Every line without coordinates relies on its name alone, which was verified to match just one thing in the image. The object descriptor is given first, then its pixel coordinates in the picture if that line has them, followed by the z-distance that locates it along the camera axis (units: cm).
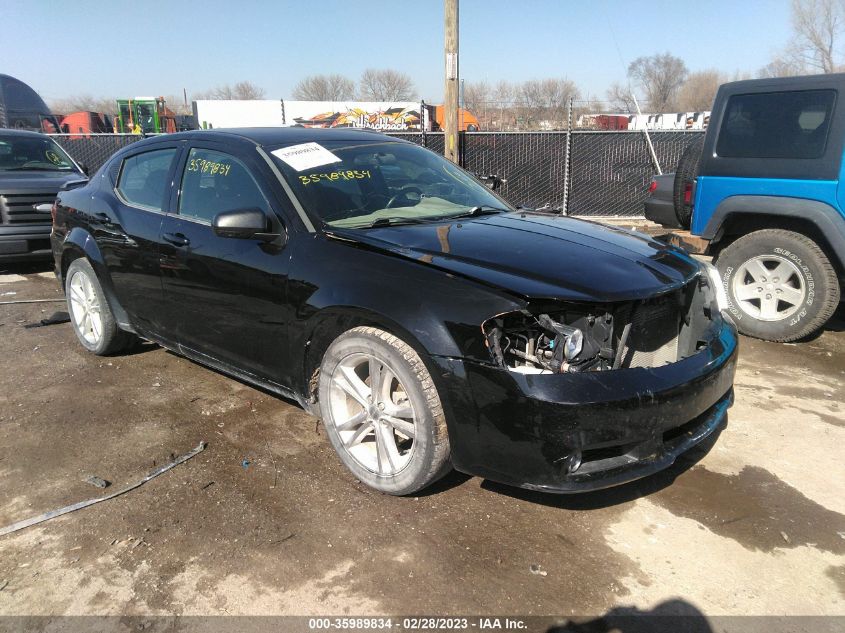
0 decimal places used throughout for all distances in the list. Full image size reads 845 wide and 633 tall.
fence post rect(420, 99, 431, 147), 1219
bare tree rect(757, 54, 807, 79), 4079
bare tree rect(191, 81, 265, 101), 7839
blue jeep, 483
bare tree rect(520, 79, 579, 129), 2587
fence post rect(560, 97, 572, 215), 1166
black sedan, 251
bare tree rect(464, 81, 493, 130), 2388
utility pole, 952
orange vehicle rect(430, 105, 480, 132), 3219
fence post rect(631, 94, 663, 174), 1109
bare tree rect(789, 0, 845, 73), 4044
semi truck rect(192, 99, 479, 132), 3794
